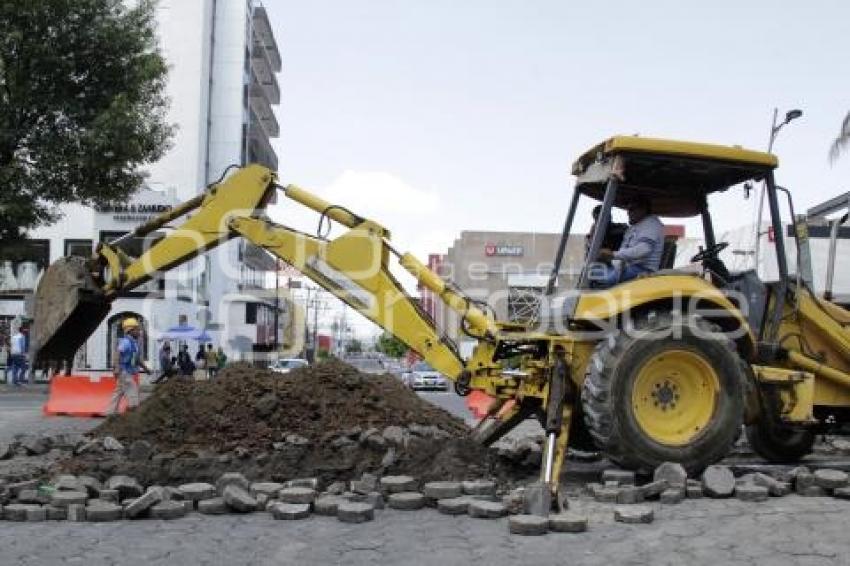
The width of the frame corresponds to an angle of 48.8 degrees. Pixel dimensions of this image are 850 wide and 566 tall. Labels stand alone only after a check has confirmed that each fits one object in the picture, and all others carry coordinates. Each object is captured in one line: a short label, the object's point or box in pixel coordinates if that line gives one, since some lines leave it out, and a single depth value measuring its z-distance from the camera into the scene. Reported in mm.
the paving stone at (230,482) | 7090
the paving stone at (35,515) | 6496
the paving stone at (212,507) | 6699
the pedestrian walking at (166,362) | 25250
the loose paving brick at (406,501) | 6828
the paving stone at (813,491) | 7109
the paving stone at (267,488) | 7047
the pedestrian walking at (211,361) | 34438
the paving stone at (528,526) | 5898
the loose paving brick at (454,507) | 6633
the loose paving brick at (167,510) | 6531
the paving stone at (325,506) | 6617
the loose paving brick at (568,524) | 5945
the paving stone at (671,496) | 6727
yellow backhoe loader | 7398
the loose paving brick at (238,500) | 6691
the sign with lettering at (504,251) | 76312
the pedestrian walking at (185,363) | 28938
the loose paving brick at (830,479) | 7070
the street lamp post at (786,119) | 24922
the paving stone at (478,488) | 6980
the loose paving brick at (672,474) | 6926
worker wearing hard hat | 15289
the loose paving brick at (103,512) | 6438
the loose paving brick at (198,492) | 6914
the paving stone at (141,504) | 6473
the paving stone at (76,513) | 6473
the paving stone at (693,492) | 6918
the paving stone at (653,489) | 6836
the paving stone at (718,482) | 6895
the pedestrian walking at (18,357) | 27755
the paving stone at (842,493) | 6938
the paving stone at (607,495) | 6812
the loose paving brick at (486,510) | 6438
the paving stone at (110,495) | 6848
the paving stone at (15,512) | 6523
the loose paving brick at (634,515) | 6156
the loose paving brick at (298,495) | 6762
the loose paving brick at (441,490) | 6895
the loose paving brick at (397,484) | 7156
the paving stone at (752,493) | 6859
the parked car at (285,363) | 39000
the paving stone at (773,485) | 7027
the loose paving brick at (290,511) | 6457
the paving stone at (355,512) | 6375
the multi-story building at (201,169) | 44688
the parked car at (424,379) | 37000
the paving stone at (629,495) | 6750
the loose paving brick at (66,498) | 6598
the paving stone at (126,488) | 6992
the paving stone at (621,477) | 7242
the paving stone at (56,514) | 6535
